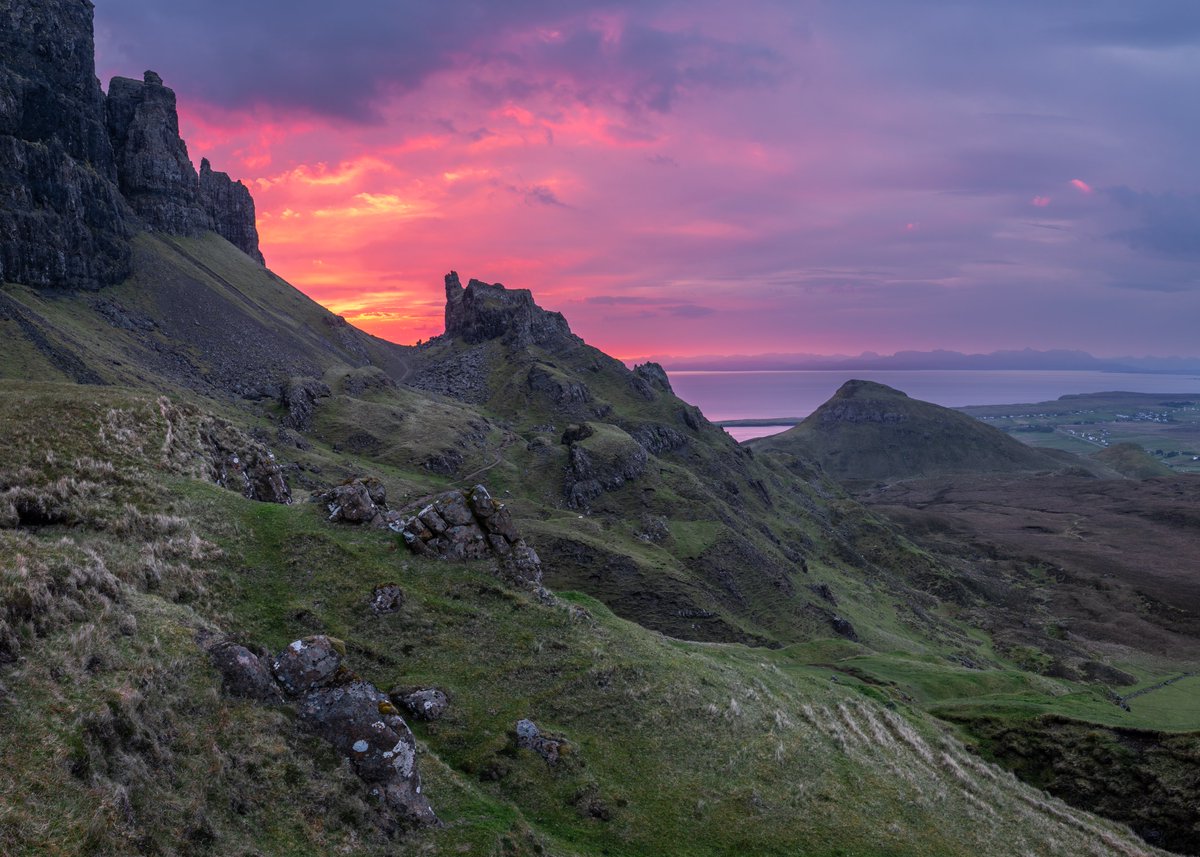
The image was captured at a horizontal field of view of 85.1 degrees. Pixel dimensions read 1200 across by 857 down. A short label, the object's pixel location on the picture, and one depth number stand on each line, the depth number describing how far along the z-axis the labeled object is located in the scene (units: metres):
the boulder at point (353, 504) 39.94
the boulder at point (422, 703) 28.16
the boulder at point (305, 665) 23.52
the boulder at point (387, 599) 33.66
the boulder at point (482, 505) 42.00
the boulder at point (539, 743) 27.70
